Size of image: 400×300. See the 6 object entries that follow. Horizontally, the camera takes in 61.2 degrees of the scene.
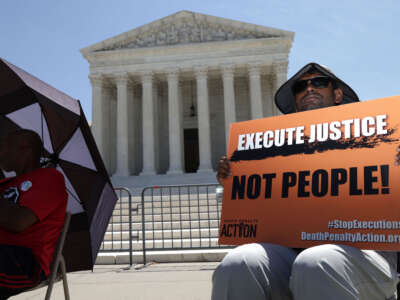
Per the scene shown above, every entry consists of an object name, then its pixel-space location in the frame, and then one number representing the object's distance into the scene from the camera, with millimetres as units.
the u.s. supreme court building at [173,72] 28609
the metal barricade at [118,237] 7820
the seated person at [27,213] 2295
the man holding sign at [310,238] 1765
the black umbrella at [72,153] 3230
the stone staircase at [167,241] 7484
